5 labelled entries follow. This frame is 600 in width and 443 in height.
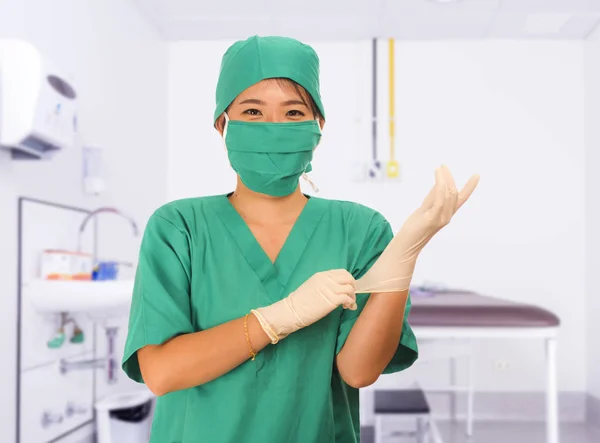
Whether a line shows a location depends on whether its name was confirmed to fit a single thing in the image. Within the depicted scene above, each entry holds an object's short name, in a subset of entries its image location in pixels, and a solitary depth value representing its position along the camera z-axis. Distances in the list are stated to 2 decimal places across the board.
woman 0.81
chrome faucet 2.57
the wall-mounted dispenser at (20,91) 1.86
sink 2.11
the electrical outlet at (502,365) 3.75
